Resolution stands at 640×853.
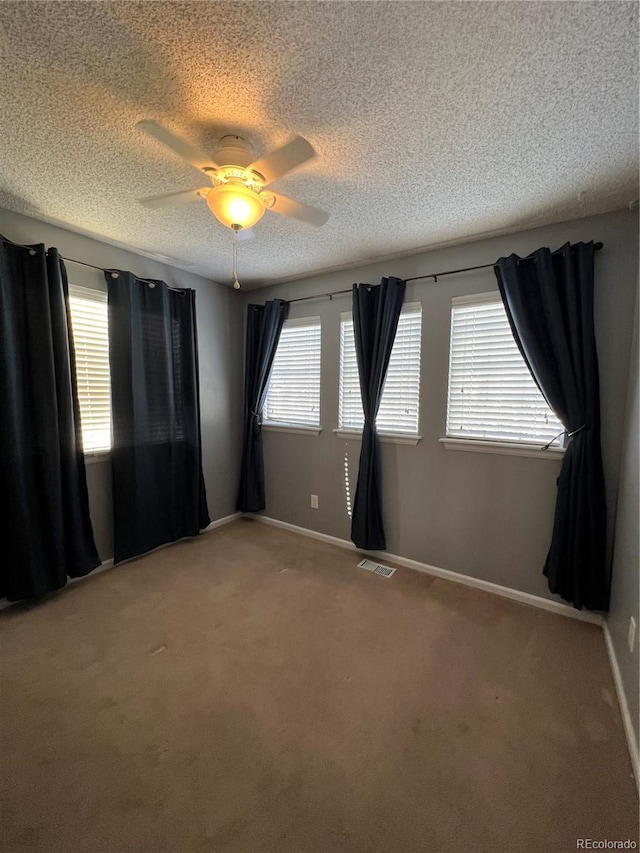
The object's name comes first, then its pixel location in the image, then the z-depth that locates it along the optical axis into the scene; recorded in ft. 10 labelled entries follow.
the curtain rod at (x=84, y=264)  7.13
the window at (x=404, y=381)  8.84
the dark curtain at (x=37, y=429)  6.92
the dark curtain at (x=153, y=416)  8.75
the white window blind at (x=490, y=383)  7.47
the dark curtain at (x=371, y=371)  8.79
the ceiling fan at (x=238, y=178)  4.12
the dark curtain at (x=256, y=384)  10.97
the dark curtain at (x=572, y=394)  6.61
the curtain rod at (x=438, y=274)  6.53
